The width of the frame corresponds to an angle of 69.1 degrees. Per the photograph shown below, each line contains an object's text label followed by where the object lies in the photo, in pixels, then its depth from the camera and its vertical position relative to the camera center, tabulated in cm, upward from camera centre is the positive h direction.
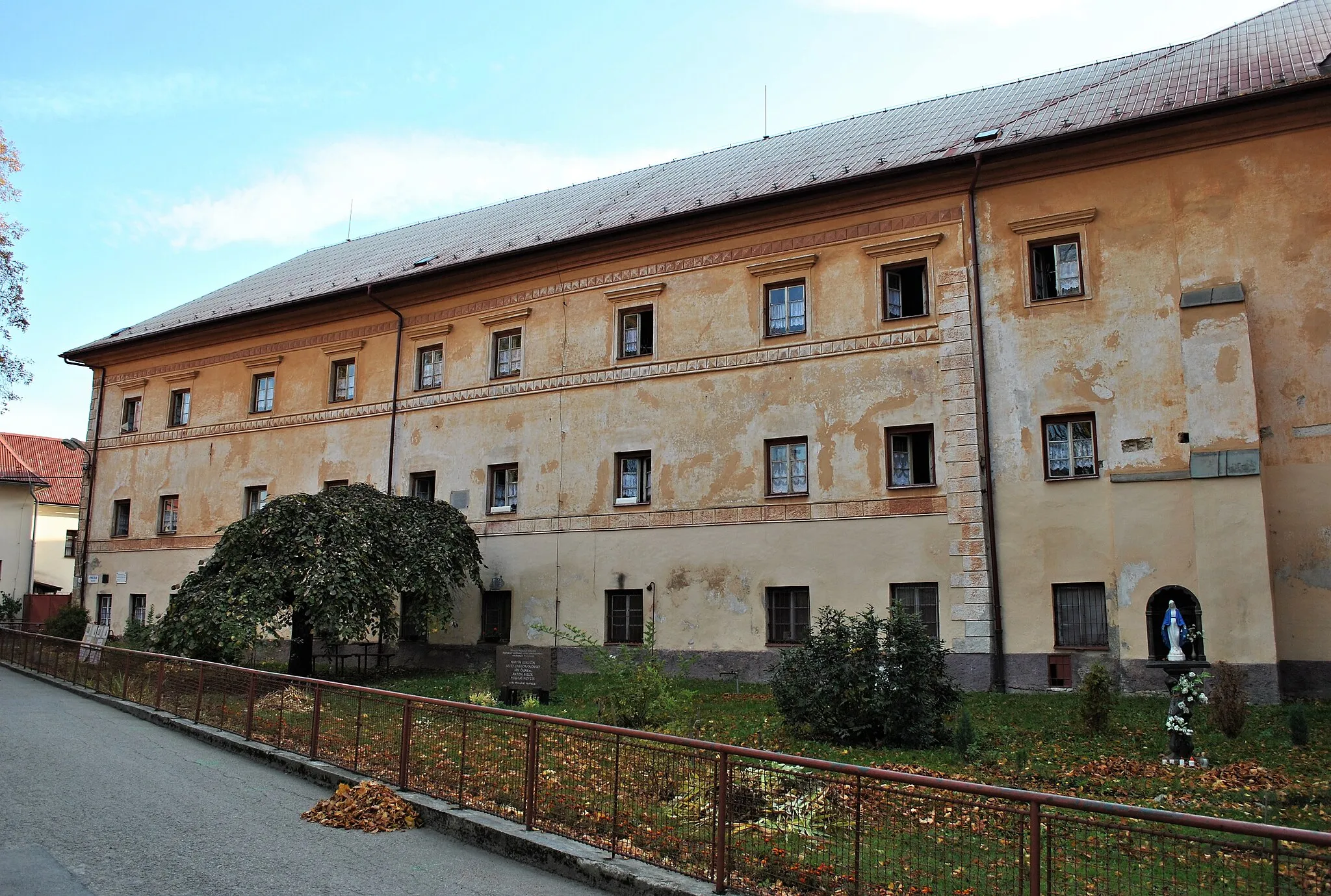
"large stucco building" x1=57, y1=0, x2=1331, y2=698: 1648 +457
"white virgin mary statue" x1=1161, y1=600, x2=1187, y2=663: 1348 -39
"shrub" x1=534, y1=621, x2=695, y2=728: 1244 -118
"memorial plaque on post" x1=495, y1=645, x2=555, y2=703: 1609 -113
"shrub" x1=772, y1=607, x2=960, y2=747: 1228 -107
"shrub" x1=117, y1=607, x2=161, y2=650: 2064 -83
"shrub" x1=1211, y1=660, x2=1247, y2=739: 1243 -126
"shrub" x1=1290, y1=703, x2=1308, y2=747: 1195 -152
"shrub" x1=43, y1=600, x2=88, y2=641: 2816 -72
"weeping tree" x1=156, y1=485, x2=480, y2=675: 1928 +53
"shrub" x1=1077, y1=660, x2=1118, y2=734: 1308 -129
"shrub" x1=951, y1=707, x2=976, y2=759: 1143 -157
